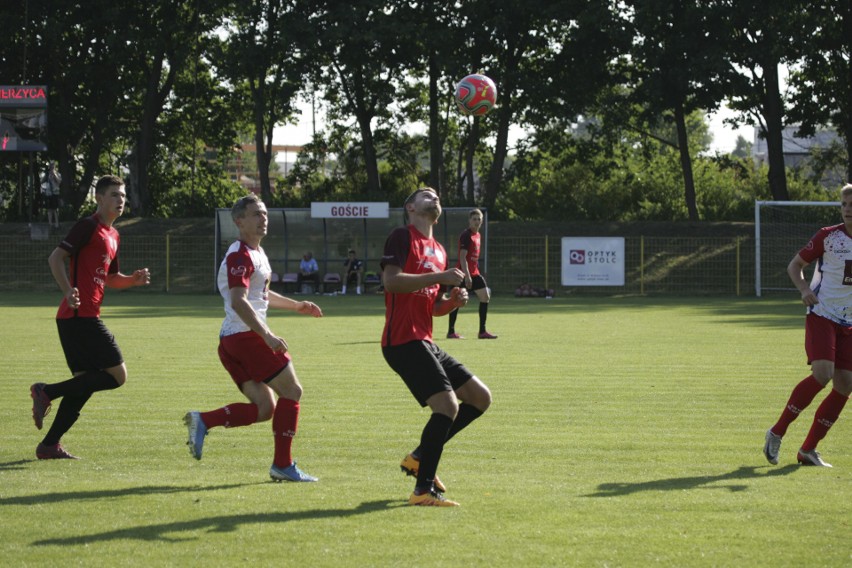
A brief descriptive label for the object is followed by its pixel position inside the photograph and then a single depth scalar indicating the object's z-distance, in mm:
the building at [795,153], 50812
